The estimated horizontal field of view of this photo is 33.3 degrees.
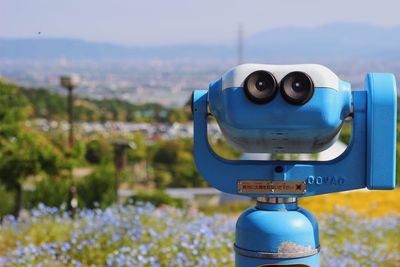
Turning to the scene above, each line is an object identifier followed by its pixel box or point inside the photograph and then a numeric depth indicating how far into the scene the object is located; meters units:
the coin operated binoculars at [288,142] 2.08
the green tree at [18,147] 10.51
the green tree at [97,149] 32.28
